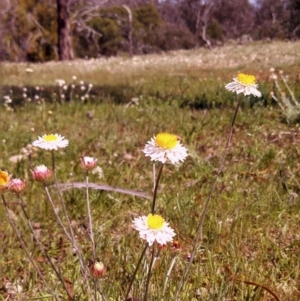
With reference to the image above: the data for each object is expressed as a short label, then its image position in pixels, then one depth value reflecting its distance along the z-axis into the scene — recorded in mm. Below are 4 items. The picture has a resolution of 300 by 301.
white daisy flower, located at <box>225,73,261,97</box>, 389
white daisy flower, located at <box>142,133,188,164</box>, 362
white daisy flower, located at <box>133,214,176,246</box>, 334
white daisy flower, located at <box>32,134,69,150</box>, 413
